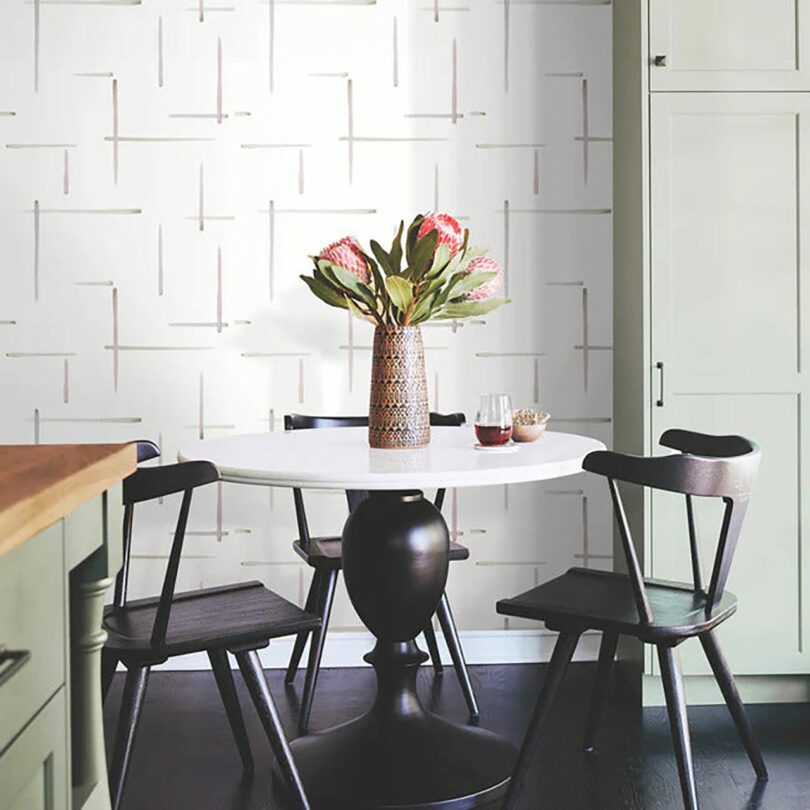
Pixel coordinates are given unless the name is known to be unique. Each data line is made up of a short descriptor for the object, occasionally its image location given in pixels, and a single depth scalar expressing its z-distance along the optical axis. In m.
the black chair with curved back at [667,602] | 1.89
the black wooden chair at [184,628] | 1.81
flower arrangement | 2.07
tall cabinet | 2.75
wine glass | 2.16
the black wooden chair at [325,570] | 2.63
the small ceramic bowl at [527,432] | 2.31
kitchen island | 0.87
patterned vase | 2.16
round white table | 2.09
